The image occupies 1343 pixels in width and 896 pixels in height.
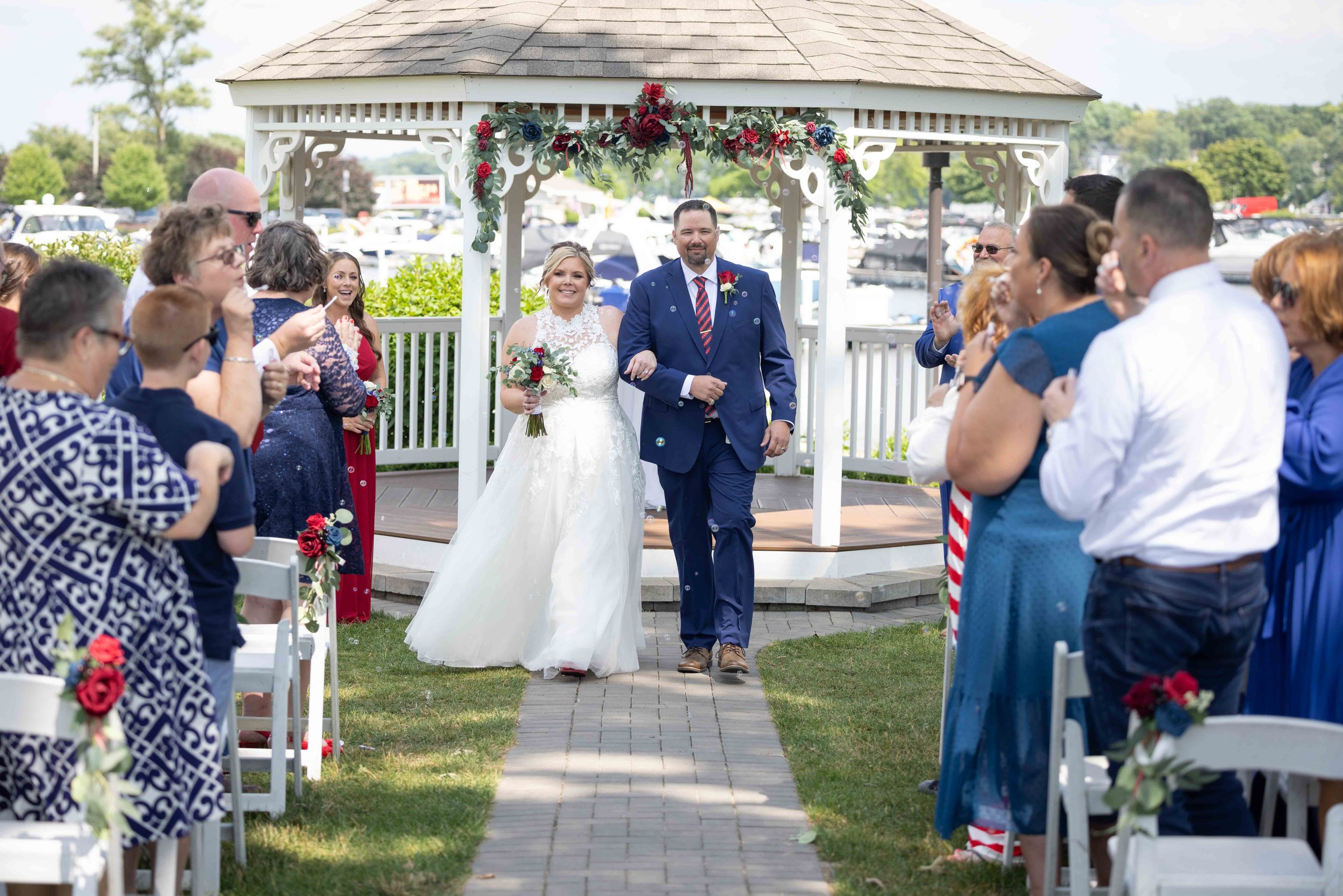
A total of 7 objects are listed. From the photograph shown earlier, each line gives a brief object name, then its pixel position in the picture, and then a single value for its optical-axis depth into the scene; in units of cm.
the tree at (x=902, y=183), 13588
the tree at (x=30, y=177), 6066
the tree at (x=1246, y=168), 11919
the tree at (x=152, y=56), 7219
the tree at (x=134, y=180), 6556
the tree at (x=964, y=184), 11450
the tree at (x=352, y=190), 7350
